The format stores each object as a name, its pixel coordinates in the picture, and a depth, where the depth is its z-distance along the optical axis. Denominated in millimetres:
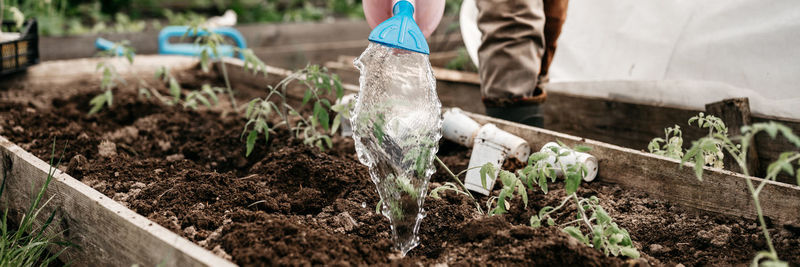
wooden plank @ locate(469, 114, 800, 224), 1640
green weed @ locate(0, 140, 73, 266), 1654
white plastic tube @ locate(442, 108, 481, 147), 2256
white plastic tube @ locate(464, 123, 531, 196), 2014
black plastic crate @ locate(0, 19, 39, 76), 2967
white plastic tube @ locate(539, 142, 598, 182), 1948
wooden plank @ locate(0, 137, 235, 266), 1379
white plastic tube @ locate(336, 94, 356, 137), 2512
